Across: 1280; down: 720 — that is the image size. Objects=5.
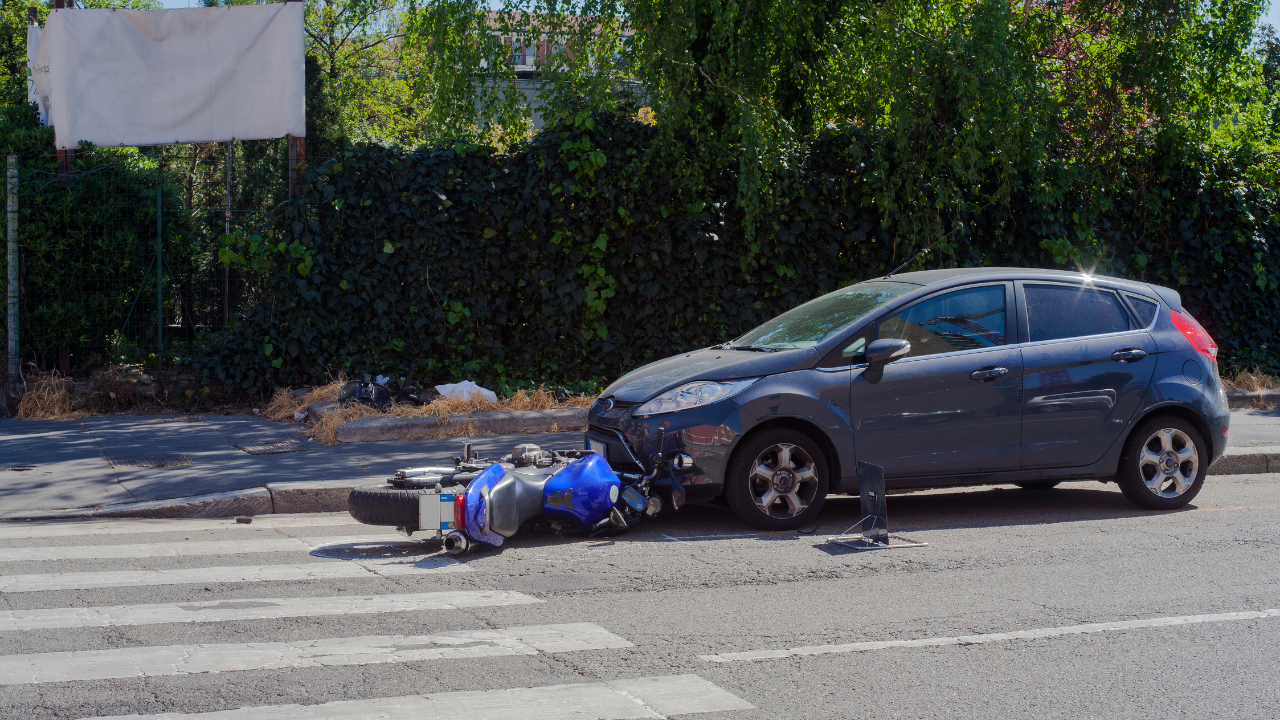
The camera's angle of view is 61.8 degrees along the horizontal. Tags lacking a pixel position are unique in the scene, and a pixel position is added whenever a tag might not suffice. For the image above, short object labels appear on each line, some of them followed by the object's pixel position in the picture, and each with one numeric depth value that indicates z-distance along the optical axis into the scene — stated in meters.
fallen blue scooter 6.06
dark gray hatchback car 6.72
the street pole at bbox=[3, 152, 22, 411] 11.57
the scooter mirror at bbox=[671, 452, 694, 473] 6.57
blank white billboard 12.59
